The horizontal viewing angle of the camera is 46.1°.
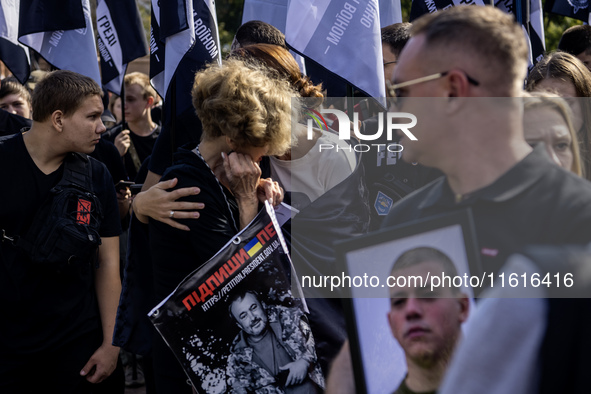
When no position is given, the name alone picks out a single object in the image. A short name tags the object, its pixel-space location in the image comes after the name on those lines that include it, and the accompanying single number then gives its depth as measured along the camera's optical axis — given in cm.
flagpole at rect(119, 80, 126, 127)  577
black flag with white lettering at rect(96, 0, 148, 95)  603
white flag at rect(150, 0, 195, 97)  401
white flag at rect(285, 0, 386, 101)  346
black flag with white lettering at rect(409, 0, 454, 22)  515
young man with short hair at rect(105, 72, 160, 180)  655
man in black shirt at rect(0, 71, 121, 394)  347
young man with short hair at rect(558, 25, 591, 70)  484
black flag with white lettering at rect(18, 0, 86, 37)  543
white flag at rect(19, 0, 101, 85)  546
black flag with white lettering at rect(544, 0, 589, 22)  621
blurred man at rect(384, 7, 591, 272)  140
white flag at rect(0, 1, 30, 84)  581
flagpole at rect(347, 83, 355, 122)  265
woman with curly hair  257
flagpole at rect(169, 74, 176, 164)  362
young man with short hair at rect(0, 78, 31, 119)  585
